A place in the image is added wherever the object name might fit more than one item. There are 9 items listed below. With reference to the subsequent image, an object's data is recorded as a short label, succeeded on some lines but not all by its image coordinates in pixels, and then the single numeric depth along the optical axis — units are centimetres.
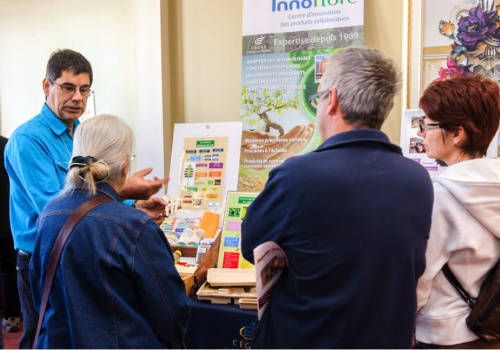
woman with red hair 121
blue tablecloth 182
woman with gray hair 119
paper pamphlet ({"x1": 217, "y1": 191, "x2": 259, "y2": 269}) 210
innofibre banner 268
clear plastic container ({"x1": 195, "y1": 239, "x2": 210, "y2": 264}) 220
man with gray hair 99
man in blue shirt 185
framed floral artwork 245
